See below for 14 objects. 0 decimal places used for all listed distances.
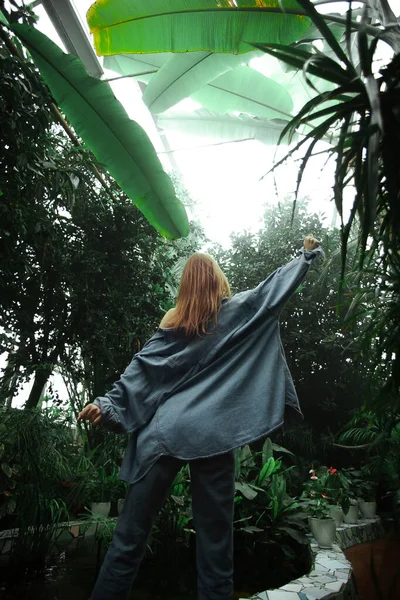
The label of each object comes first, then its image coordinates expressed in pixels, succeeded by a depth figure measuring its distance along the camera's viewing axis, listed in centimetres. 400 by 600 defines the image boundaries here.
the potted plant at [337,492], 302
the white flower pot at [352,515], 332
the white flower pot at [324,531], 240
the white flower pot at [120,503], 284
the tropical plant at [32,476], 206
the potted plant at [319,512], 242
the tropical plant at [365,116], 93
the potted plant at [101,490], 285
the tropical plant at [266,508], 244
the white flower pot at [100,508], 283
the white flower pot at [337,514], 295
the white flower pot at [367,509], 359
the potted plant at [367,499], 360
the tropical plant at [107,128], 182
